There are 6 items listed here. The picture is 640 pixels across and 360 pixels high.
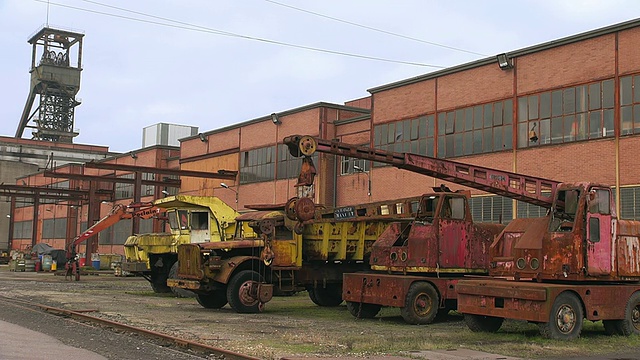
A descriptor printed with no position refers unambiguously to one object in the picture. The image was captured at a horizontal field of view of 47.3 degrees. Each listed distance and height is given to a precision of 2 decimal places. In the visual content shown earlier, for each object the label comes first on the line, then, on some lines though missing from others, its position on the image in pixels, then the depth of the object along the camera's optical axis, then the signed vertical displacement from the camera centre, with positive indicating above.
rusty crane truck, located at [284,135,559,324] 15.74 +0.25
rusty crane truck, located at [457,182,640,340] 13.33 -0.33
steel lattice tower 92.69 +19.81
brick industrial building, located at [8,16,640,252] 25.83 +5.66
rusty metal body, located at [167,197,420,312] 18.72 -0.14
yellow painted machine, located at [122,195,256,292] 24.39 +0.41
